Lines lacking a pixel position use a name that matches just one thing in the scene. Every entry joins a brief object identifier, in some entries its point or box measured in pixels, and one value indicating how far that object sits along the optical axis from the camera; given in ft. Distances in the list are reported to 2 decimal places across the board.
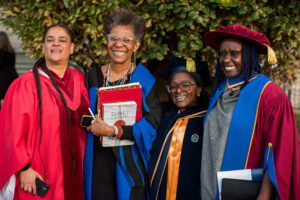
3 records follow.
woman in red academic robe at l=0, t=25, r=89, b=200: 7.72
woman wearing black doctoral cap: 8.23
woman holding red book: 8.55
